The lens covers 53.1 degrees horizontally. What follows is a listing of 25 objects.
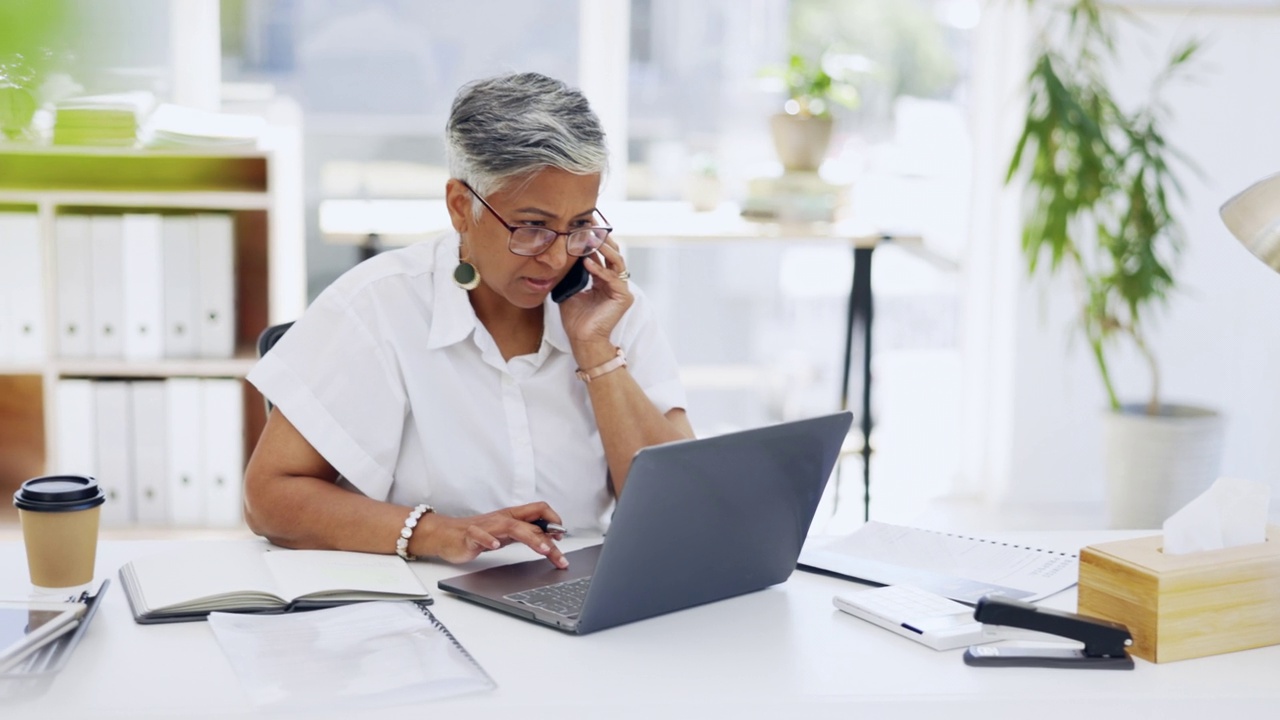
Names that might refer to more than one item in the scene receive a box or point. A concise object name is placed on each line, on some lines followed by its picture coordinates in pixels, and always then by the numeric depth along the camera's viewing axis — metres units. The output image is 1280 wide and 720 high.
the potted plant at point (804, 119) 3.67
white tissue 1.35
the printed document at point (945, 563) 1.50
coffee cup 1.33
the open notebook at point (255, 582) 1.35
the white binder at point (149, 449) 3.29
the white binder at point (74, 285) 3.19
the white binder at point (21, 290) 3.19
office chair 1.92
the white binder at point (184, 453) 3.30
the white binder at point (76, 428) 3.26
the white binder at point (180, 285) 3.23
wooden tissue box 1.28
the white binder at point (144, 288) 3.21
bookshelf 3.23
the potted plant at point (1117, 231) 3.41
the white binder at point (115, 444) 3.28
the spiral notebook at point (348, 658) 1.15
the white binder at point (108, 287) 3.21
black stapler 1.26
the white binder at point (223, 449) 3.31
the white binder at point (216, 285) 3.25
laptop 1.26
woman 1.67
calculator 1.32
